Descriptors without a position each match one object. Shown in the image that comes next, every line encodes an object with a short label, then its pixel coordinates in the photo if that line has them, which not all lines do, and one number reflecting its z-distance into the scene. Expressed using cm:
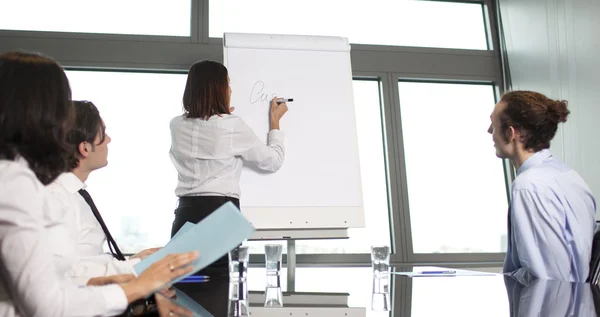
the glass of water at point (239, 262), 142
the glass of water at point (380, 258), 154
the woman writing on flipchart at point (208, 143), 240
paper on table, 205
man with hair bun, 180
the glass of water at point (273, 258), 149
